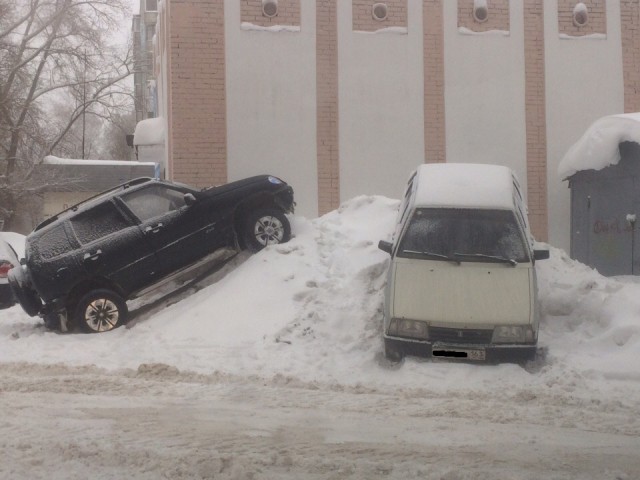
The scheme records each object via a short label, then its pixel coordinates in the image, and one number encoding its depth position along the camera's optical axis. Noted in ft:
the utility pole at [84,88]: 115.21
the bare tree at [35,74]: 101.14
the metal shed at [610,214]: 43.16
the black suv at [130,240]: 34.55
